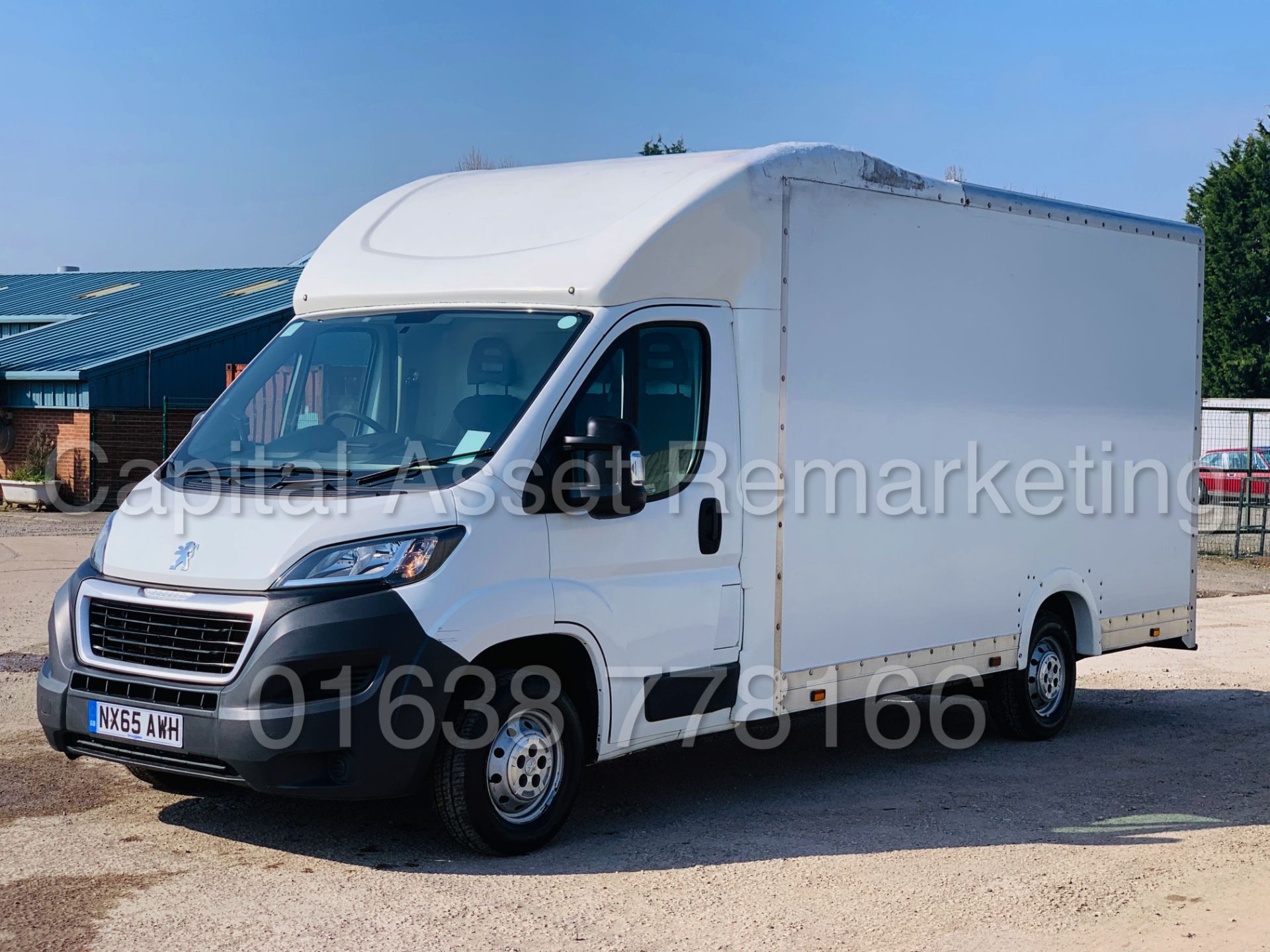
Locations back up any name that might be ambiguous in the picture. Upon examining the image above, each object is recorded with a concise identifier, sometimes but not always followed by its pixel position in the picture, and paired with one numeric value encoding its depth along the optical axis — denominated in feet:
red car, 80.85
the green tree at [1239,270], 183.11
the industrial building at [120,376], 94.12
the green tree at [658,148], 194.08
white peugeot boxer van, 20.11
